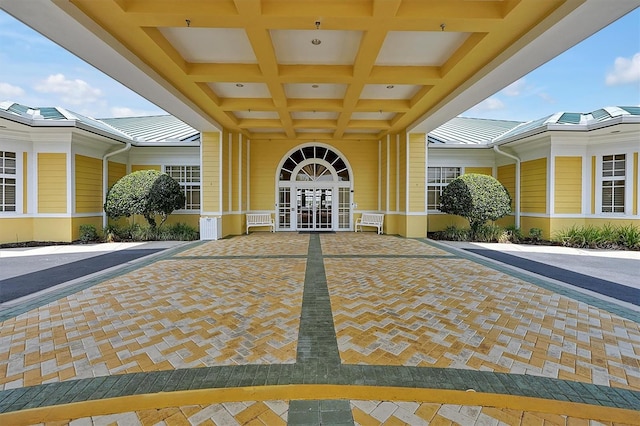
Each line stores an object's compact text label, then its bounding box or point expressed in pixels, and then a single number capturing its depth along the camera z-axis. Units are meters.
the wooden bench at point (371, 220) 11.59
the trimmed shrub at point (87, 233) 9.20
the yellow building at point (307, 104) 4.16
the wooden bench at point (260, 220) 11.65
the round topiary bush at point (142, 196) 9.18
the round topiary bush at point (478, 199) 9.22
